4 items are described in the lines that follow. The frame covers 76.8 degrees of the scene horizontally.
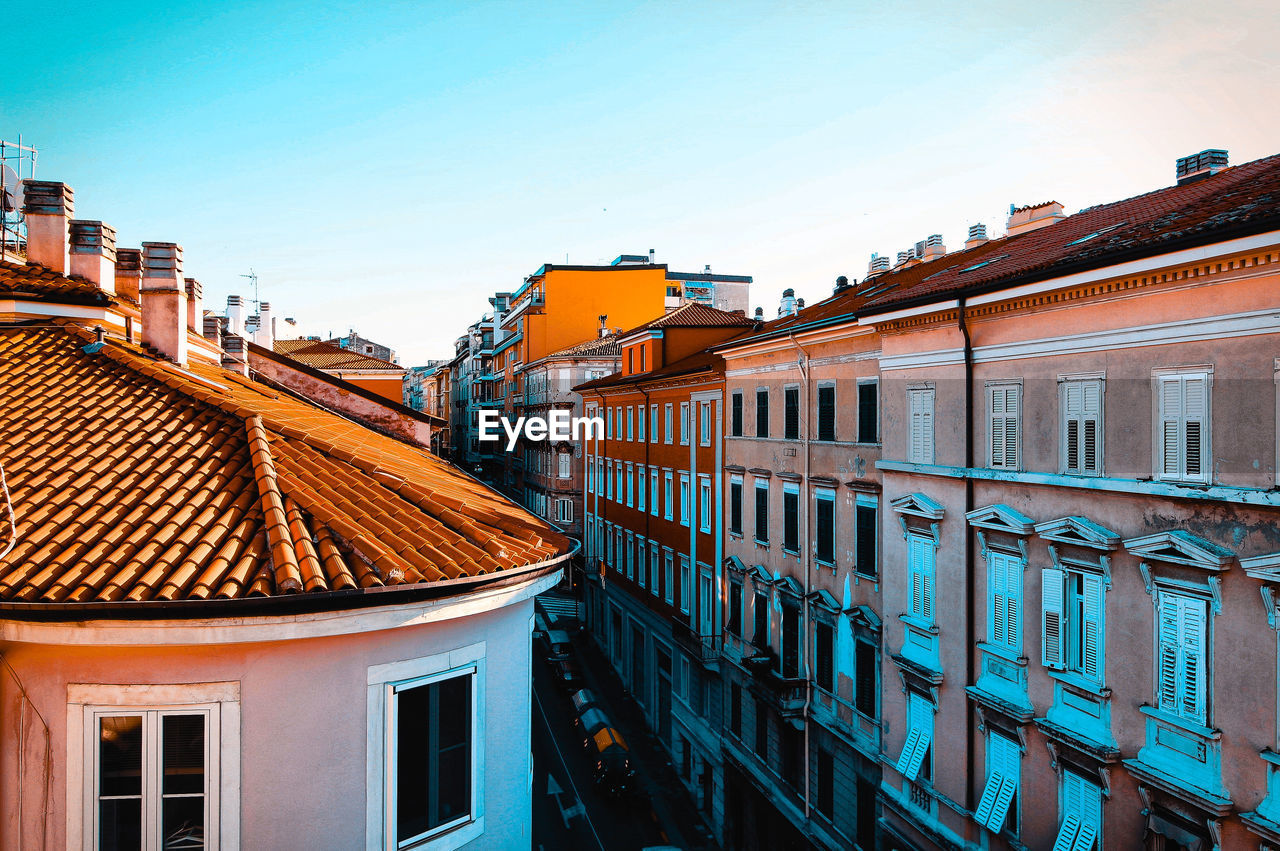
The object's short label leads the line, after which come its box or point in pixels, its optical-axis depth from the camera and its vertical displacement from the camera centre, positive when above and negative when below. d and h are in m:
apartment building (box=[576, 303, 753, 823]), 25.86 -3.76
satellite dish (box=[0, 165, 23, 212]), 16.39 +5.02
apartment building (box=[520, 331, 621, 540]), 42.88 +1.31
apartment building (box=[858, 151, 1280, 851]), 9.18 -1.41
